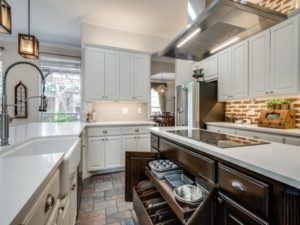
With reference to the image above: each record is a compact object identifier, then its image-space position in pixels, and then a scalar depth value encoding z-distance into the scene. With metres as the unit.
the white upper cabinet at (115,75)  3.38
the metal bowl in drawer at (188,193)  1.20
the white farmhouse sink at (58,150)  1.00
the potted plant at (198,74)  4.05
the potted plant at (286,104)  2.66
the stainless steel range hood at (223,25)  1.28
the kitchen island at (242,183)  0.73
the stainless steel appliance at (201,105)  3.68
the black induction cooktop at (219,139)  1.30
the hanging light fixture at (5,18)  1.48
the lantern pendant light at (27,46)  2.46
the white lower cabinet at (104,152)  3.15
